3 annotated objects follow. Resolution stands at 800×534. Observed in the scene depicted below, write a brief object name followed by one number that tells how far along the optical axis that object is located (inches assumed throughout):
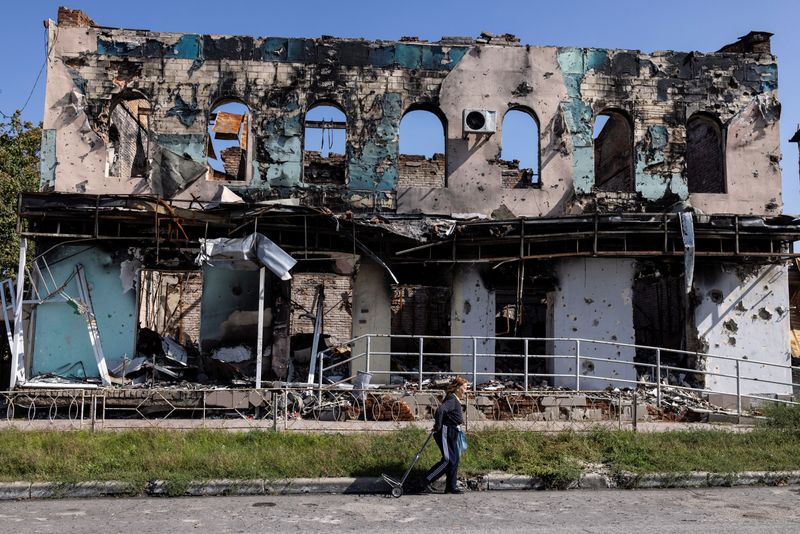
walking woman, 362.6
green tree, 887.1
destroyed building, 610.9
